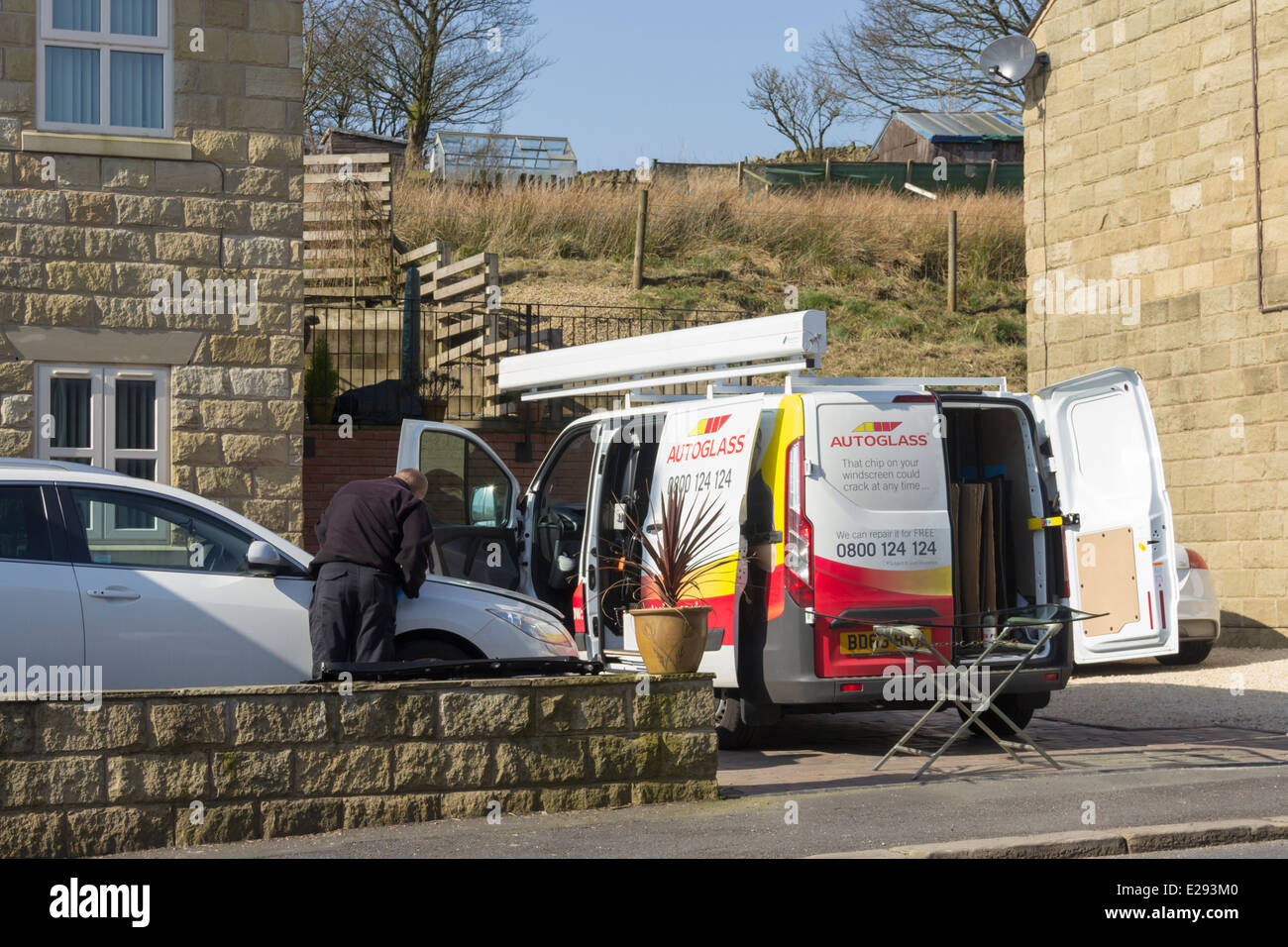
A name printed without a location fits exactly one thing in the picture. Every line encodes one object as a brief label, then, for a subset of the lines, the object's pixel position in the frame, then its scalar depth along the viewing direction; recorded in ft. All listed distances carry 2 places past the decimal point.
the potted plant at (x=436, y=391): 59.88
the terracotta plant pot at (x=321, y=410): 56.85
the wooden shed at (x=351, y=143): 100.27
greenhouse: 117.08
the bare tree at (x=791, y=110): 155.94
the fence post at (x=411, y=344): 60.90
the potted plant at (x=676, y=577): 24.97
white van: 28.60
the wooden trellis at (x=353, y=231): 82.33
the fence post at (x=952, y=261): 98.48
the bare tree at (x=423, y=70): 125.18
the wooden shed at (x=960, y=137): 136.05
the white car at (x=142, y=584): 23.68
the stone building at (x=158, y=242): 37.83
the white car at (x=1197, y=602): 42.70
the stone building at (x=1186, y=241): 48.32
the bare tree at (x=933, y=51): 128.67
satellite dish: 57.82
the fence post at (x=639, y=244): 94.73
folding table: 27.45
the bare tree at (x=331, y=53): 124.88
